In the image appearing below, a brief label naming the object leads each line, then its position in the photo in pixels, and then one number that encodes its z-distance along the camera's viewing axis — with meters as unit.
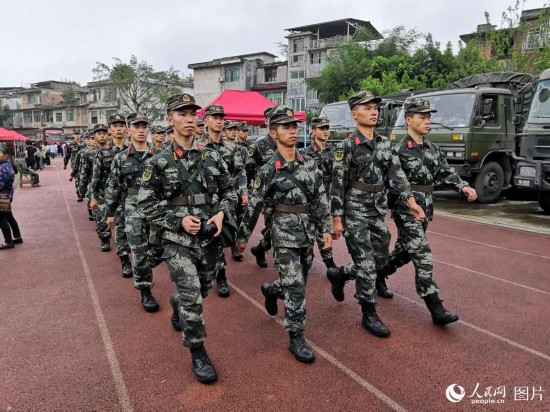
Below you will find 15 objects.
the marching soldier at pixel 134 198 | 4.36
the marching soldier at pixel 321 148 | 5.81
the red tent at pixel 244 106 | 12.53
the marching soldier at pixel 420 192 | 3.83
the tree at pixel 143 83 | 35.47
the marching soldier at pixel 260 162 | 5.61
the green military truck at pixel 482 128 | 9.80
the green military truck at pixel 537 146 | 8.34
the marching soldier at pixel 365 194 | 3.70
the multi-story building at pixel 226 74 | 38.38
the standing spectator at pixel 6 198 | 6.73
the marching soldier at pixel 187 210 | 3.04
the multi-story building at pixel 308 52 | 34.22
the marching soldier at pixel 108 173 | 5.39
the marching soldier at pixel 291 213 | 3.31
